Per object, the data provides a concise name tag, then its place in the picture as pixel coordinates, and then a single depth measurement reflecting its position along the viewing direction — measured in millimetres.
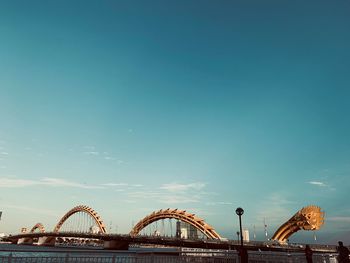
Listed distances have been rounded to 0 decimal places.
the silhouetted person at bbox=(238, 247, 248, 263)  16266
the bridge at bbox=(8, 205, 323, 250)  77625
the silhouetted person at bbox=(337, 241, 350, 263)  15866
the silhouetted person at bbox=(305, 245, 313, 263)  16125
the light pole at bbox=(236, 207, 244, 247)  22344
